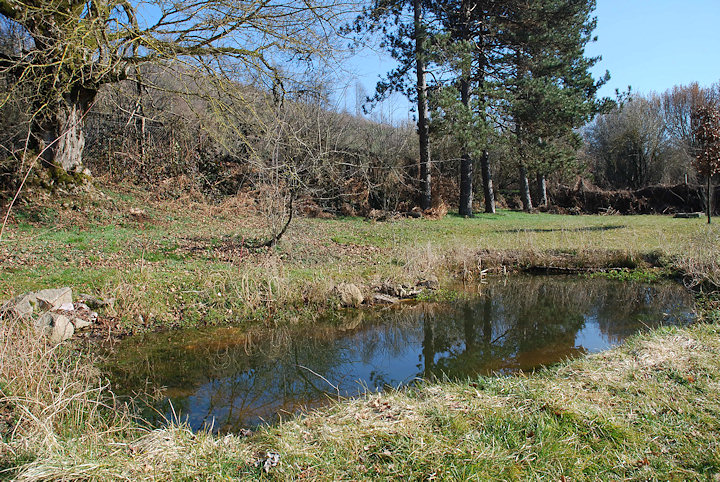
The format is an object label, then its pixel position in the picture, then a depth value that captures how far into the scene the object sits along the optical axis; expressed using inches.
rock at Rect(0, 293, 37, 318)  219.8
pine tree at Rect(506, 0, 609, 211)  692.1
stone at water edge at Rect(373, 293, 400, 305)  343.6
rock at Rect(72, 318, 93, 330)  254.8
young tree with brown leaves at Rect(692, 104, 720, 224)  593.3
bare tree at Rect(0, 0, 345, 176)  339.6
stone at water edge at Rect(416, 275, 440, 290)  376.8
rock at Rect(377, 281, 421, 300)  356.8
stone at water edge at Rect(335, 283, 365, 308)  330.6
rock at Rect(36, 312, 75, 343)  231.8
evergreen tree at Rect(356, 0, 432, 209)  713.6
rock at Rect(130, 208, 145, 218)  483.5
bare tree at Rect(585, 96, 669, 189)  1164.5
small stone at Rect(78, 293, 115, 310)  271.6
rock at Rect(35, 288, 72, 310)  248.4
